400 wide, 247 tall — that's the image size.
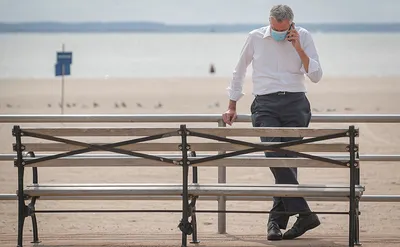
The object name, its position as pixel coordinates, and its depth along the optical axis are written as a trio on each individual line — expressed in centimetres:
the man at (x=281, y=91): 1462
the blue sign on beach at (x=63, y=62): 4181
